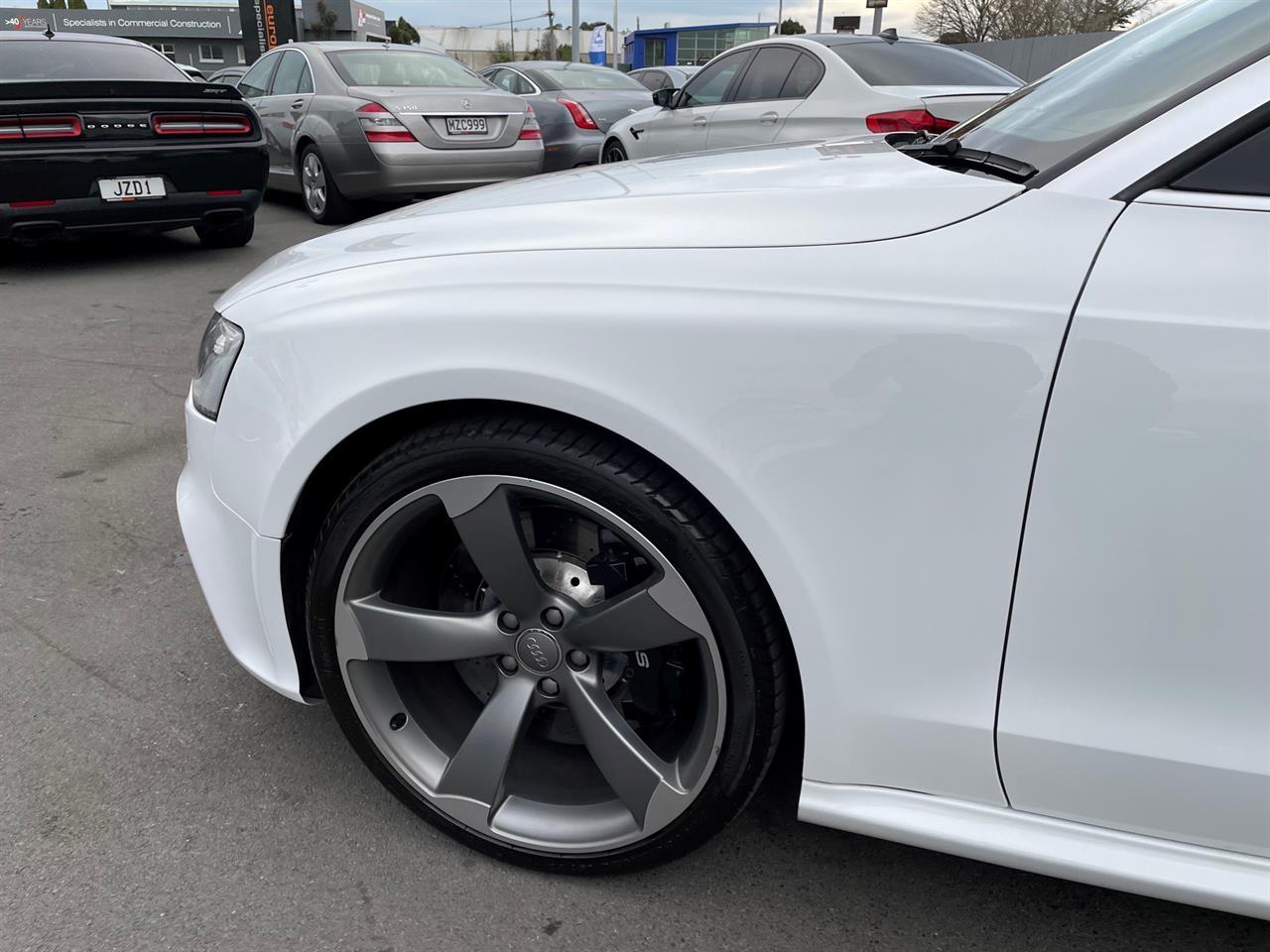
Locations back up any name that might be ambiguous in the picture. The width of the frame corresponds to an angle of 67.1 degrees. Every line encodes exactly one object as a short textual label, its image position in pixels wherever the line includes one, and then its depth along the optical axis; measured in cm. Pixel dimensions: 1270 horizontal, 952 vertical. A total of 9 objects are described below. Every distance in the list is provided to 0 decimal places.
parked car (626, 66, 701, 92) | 1579
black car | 529
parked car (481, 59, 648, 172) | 949
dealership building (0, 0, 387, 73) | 5644
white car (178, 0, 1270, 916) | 111
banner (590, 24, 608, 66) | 3522
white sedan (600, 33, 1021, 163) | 543
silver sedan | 706
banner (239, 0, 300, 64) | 2086
